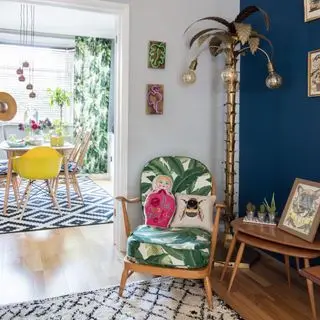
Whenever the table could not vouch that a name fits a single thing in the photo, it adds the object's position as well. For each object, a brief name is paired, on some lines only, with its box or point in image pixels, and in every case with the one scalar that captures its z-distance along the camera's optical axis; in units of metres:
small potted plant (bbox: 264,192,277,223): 2.48
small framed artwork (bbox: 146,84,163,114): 3.02
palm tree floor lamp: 2.57
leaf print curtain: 6.40
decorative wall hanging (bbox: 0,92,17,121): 5.55
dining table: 4.20
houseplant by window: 6.32
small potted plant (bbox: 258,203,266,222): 2.51
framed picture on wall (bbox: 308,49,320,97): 2.38
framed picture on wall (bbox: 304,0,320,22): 2.36
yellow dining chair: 3.94
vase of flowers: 4.75
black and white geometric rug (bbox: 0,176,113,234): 3.77
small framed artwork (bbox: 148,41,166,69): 2.99
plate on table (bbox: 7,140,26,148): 4.45
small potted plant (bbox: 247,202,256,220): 2.54
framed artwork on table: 2.16
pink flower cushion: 2.56
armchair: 2.18
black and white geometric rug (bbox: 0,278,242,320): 2.05
